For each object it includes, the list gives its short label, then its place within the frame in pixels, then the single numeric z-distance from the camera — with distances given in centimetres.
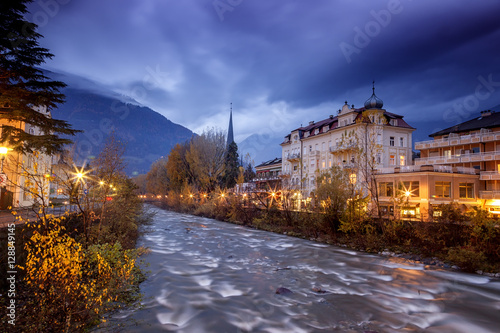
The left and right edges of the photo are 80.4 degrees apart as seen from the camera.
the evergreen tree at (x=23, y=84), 1533
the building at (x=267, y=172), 5860
